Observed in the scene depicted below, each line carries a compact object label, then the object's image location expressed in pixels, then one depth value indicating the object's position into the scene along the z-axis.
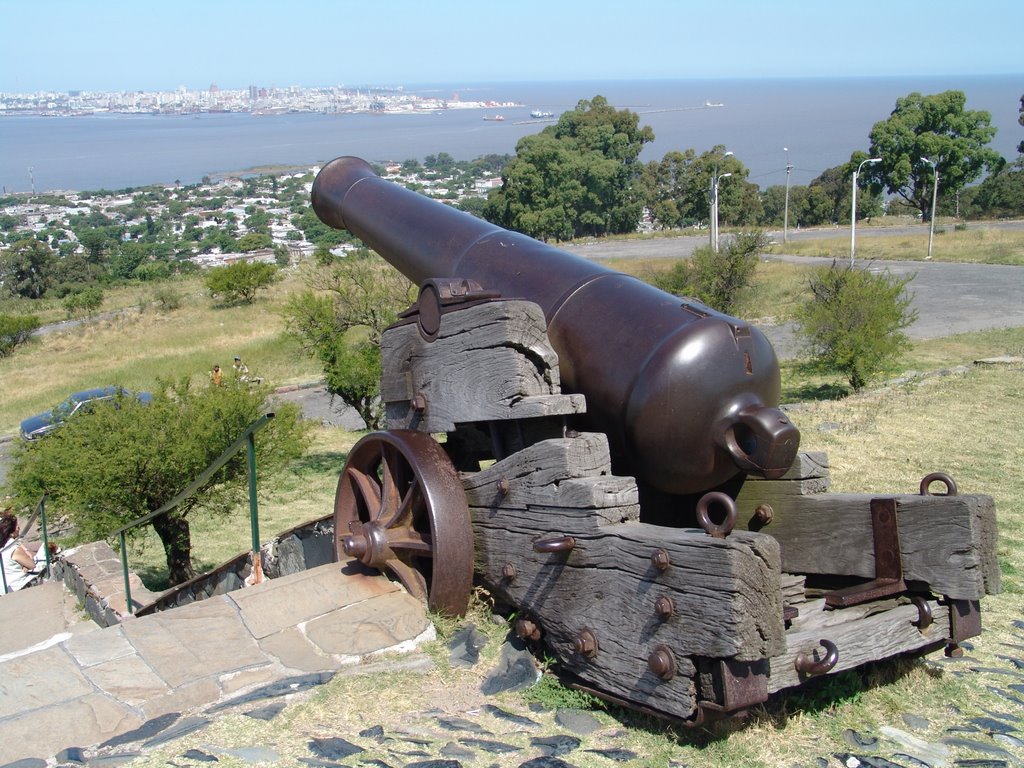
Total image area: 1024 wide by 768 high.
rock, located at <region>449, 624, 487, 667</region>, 3.64
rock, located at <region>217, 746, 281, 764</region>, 2.89
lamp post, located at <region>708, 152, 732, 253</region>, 26.52
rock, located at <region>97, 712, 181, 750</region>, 3.07
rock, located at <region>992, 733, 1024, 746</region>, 3.14
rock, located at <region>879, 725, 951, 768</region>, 3.01
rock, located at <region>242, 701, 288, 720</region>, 3.18
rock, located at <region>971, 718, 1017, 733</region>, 3.24
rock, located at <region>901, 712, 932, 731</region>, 3.26
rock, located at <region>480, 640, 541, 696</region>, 3.49
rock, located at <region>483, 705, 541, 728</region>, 3.23
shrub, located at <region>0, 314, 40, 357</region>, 30.58
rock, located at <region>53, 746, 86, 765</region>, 2.93
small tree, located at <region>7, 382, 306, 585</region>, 7.65
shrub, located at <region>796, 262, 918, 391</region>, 13.77
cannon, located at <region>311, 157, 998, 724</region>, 3.00
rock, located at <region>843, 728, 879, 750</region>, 3.12
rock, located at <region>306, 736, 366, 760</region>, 2.95
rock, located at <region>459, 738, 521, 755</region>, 3.01
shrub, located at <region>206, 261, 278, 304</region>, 32.72
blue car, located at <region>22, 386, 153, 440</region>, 8.49
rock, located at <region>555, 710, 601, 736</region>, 3.21
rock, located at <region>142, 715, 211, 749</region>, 3.04
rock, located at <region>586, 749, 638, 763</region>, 3.01
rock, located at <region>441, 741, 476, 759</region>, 2.96
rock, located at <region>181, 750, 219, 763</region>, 2.87
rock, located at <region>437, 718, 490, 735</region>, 3.15
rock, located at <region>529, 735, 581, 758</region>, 3.02
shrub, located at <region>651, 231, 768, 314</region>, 18.59
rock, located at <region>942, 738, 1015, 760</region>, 3.07
